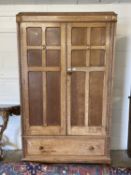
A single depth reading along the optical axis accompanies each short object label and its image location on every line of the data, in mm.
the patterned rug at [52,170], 2451
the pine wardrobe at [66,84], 2551
